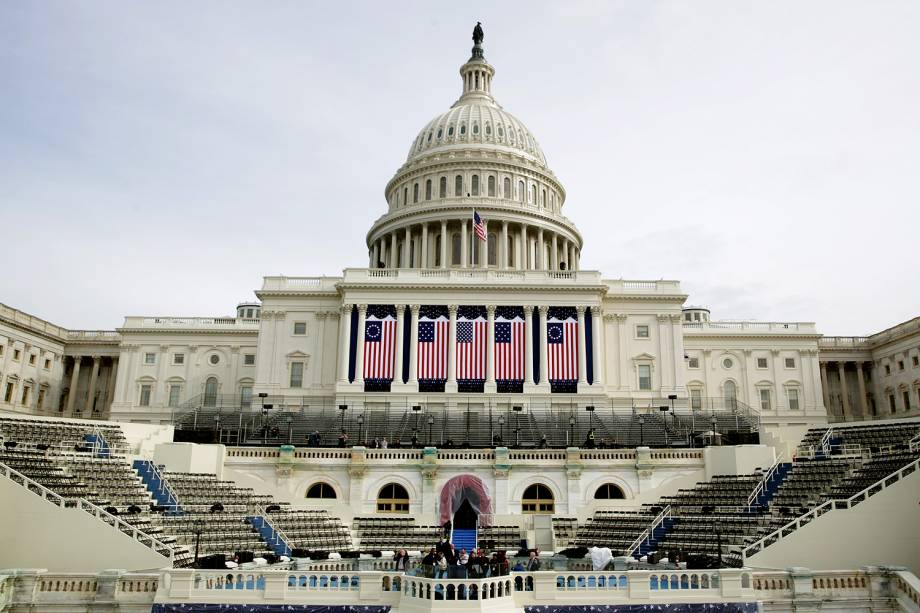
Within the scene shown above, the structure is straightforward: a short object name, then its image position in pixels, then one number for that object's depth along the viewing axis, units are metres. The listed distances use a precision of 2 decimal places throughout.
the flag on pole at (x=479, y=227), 77.56
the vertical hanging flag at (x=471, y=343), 67.25
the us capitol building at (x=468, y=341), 67.44
